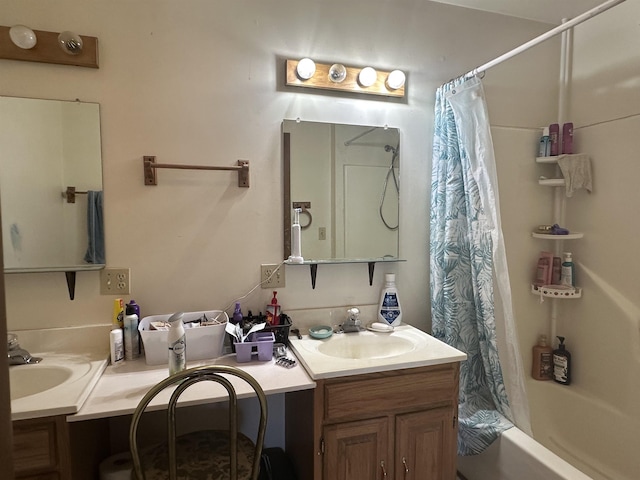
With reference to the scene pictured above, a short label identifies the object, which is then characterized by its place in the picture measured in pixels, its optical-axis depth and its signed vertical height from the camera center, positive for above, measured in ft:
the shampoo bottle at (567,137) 6.86 +1.53
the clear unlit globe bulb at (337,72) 5.86 +2.34
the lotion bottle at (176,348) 4.46 -1.55
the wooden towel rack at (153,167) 5.30 +0.78
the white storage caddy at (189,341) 4.83 -1.63
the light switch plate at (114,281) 5.34 -0.88
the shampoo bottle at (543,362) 7.25 -2.82
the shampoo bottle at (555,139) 6.97 +1.51
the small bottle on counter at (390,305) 6.32 -1.47
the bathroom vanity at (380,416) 4.56 -2.55
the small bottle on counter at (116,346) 4.84 -1.67
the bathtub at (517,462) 4.76 -3.34
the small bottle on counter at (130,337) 5.03 -1.60
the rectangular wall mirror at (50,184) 4.91 +0.50
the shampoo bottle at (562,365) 7.06 -2.81
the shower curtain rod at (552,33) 4.42 +2.52
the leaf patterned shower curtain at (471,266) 5.61 -0.76
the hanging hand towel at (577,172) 6.59 +0.84
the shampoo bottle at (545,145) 7.04 +1.43
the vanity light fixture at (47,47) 4.73 +2.29
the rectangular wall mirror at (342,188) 5.98 +0.53
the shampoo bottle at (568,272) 6.94 -1.00
